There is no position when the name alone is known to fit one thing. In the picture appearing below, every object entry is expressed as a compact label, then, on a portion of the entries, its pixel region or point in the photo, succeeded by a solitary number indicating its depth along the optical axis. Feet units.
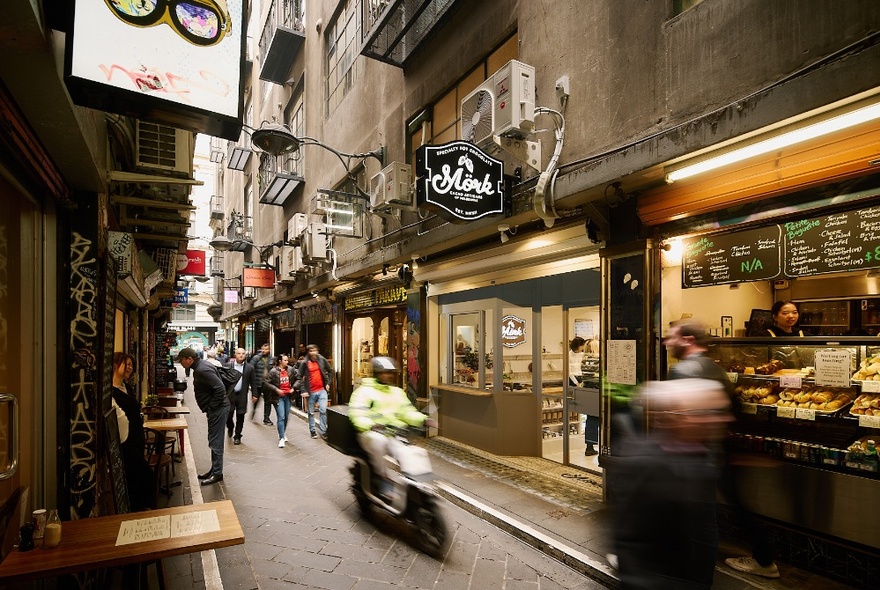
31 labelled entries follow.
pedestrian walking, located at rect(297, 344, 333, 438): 34.06
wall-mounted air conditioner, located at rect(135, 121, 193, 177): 19.92
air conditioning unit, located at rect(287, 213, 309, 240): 46.65
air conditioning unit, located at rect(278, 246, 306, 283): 50.19
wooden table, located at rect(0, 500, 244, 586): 8.68
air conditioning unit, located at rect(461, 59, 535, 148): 19.10
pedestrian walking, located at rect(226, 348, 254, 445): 33.14
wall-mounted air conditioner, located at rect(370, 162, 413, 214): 28.37
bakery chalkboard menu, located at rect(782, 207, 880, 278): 12.59
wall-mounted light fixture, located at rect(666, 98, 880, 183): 11.62
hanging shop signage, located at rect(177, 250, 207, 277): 52.00
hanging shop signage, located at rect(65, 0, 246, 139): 9.40
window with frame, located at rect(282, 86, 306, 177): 56.44
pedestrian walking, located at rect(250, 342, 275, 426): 38.24
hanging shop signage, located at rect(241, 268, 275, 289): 60.90
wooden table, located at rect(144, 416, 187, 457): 22.13
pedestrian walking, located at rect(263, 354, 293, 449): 32.27
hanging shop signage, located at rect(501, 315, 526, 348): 28.71
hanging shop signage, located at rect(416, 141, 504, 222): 19.20
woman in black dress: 17.07
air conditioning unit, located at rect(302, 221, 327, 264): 42.98
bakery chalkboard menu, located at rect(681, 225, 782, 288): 14.76
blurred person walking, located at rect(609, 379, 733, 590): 8.78
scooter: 16.33
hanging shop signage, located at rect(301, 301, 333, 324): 51.47
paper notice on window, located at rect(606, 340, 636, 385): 18.39
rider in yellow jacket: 18.69
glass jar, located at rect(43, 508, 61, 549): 9.45
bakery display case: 13.48
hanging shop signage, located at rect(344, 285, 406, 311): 37.88
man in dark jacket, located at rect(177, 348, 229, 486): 24.44
